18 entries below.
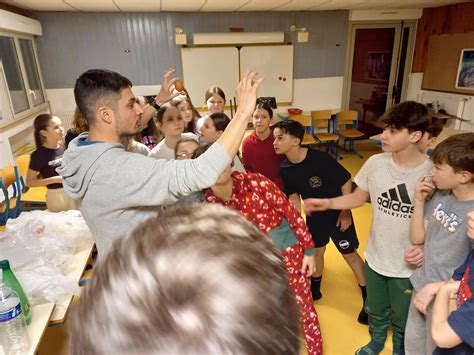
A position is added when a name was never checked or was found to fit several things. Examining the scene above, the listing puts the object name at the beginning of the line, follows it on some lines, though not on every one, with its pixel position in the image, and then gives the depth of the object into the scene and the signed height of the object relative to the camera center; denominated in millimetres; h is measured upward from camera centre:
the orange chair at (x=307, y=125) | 5409 -1022
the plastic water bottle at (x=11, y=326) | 1168 -893
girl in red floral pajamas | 1538 -687
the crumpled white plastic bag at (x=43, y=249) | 1483 -900
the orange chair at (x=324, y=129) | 5746 -1188
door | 6355 -55
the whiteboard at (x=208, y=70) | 5758 -3
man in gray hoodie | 1043 -300
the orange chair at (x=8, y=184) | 2906 -1007
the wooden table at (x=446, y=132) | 4070 -902
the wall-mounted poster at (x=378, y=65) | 6535 -21
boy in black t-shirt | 2191 -780
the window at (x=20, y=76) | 4078 -16
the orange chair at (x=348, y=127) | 5828 -1154
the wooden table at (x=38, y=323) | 1235 -973
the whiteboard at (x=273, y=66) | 5957 +33
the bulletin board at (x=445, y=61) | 5560 +24
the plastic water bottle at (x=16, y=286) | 1273 -818
